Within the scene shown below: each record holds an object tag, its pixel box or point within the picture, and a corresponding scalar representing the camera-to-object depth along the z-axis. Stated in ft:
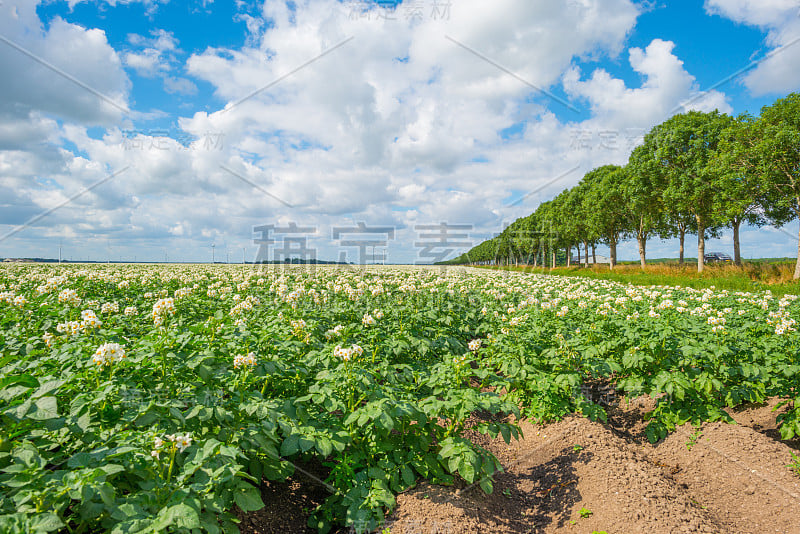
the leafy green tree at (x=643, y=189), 108.58
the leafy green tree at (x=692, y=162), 92.79
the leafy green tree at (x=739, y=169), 76.79
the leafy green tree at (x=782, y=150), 69.67
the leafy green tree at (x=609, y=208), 134.92
